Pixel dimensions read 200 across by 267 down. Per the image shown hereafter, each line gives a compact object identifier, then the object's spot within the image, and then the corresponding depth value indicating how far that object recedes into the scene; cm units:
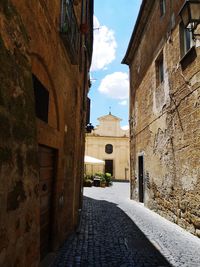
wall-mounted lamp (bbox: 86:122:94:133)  1045
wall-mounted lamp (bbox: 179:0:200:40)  377
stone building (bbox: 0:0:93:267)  127
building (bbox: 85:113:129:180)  2462
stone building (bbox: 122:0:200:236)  462
